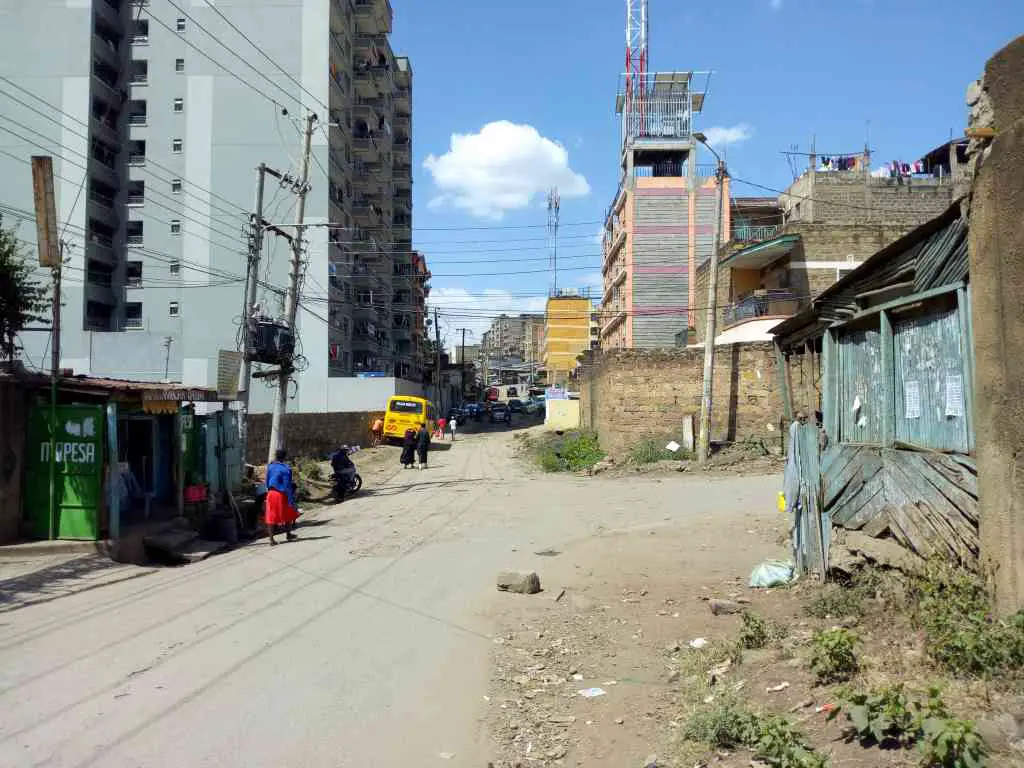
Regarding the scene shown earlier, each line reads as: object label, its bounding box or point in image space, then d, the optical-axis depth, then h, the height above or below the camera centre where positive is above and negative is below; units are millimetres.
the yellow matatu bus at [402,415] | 42156 -827
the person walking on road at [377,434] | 41781 -1861
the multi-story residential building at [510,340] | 164125 +14009
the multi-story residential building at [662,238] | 53969 +11171
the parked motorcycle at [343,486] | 22031 -2438
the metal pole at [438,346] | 63425 +4716
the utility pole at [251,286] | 19583 +2912
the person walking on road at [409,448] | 31516 -1934
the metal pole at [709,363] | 25984 +1291
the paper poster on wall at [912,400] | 6789 +26
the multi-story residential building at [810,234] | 36047 +7926
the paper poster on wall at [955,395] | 6082 +65
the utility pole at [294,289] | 21312 +3125
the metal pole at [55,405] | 11930 -118
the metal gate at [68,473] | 12016 -1156
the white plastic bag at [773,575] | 8688 -1925
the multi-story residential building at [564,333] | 88000 +7765
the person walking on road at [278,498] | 14297 -1816
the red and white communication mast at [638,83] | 56844 +23295
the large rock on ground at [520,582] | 9656 -2241
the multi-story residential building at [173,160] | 48781 +15198
